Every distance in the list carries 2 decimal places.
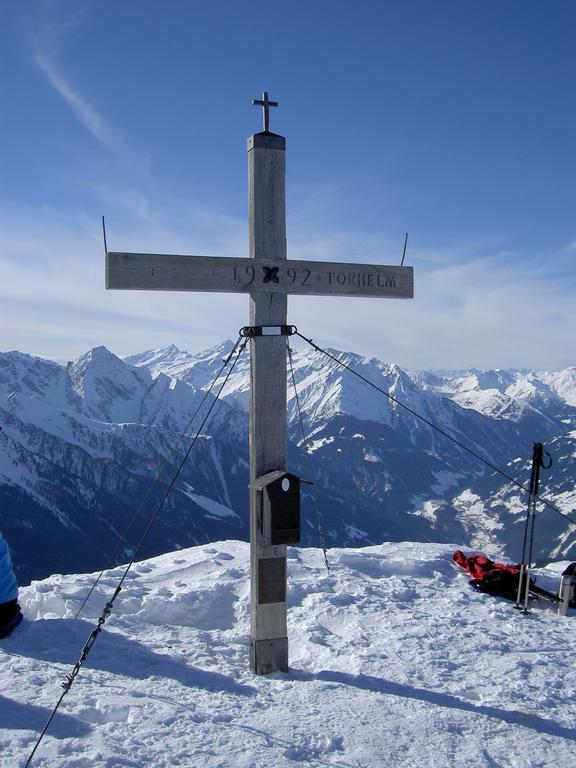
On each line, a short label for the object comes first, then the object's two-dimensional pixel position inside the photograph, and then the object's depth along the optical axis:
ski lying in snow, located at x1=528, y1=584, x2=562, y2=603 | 11.21
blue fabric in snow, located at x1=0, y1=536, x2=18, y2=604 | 8.65
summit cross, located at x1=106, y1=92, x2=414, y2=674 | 8.13
